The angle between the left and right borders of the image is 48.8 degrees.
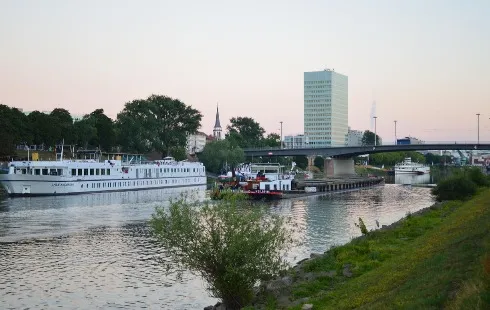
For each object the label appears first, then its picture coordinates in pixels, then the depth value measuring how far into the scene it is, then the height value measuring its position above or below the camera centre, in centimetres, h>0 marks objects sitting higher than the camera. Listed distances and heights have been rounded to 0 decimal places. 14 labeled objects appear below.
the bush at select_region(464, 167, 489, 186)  7250 -180
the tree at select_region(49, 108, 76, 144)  10989 +747
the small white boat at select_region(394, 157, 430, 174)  19350 -188
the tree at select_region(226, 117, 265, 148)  18912 +1259
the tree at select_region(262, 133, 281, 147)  18861 +766
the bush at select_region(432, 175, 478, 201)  6325 -298
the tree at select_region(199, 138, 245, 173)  13612 +220
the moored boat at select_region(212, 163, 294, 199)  7949 -292
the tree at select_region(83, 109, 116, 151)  12555 +694
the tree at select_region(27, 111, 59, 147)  10756 +690
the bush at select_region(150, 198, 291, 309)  2002 -310
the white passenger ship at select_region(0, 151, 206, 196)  7775 -204
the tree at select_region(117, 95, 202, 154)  12875 +1011
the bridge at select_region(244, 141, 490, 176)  12144 +324
